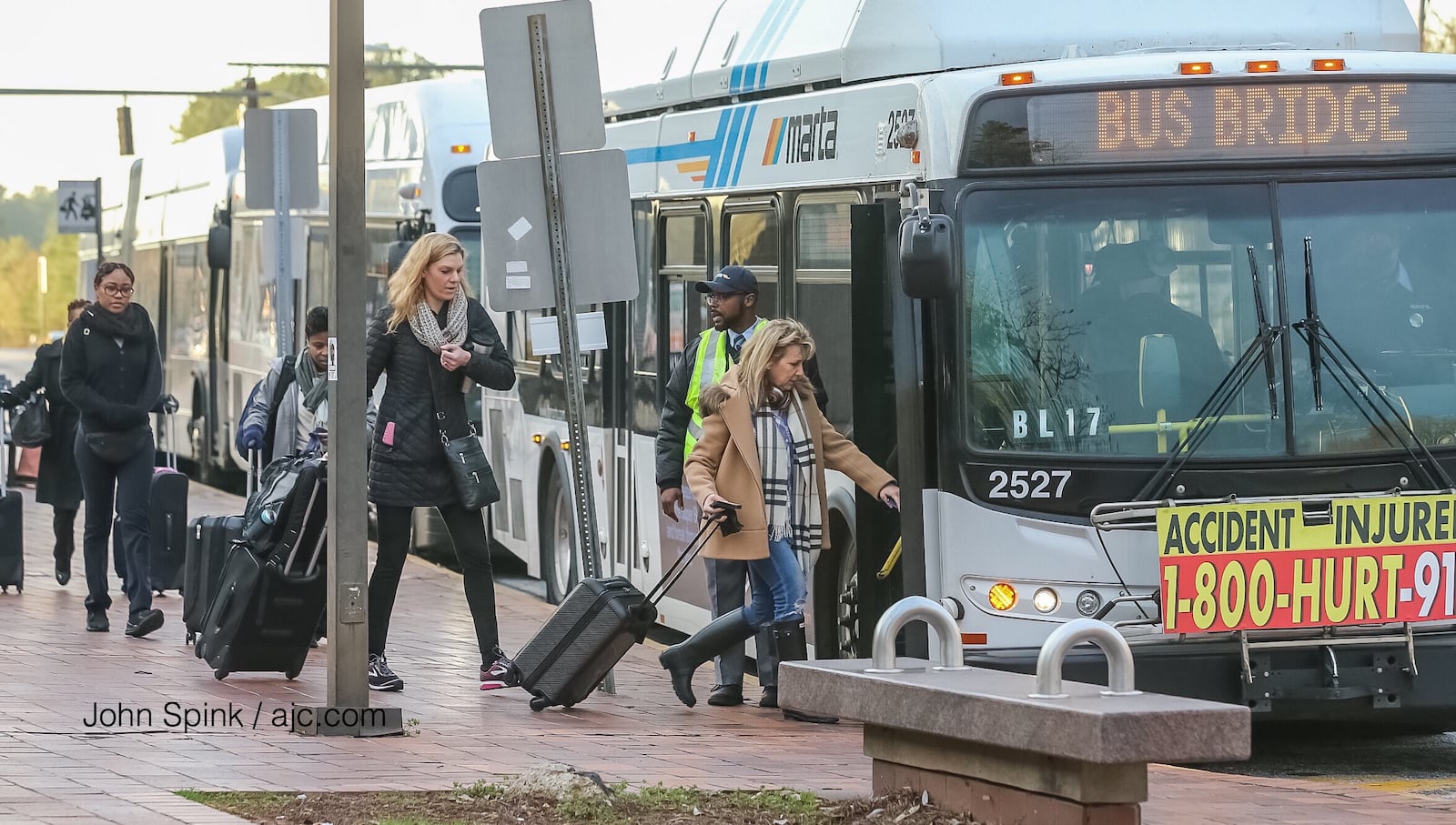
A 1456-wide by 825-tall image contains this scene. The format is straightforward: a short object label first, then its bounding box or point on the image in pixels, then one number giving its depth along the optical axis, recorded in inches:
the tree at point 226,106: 4758.9
